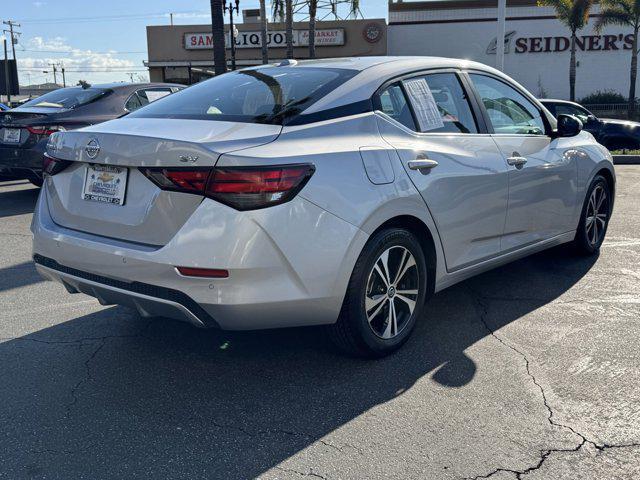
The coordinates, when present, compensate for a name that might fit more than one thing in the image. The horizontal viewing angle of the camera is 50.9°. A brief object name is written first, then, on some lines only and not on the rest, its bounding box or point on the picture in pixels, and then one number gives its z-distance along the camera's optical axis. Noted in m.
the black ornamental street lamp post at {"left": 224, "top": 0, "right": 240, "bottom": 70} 24.20
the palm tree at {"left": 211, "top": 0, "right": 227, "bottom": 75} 14.05
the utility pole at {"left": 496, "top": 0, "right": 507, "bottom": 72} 16.73
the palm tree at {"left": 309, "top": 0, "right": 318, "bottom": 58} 28.39
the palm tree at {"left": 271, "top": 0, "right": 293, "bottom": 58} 26.31
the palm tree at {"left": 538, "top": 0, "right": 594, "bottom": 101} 27.55
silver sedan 3.09
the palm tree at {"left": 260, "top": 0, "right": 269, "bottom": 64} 29.92
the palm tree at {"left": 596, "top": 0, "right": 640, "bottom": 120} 28.30
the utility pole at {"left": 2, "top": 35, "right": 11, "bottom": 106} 27.04
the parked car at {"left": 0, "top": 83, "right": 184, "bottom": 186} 8.55
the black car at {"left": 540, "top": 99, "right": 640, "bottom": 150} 15.52
